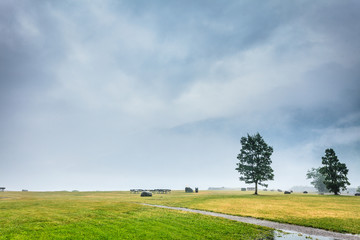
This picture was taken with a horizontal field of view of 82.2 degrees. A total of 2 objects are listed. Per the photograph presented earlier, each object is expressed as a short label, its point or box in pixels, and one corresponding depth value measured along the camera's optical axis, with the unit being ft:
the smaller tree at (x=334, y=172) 230.48
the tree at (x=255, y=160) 220.21
